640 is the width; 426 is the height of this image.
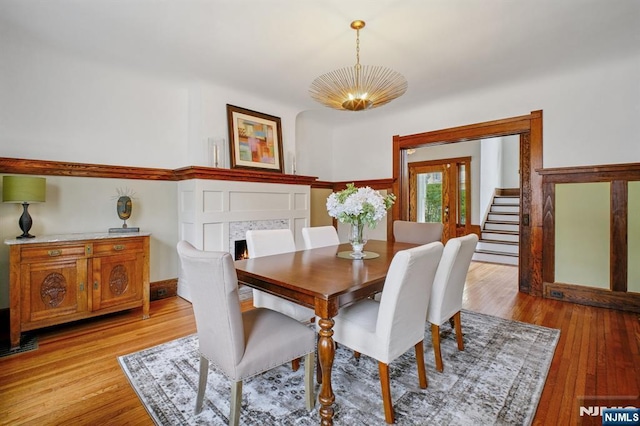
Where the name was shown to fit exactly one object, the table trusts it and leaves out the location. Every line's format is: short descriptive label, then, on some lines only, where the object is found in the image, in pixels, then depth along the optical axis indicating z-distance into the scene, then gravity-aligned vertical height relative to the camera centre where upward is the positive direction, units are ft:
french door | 22.90 +1.33
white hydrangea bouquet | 7.12 +0.04
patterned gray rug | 5.31 -3.58
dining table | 4.90 -1.25
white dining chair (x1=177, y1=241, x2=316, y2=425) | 4.39 -2.08
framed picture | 12.85 +3.17
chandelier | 8.50 +3.47
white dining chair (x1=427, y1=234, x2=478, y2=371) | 6.54 -1.59
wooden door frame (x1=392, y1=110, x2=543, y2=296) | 12.19 +1.08
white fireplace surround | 11.39 +0.03
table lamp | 8.18 +0.53
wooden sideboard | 7.89 -1.92
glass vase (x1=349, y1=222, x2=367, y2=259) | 7.43 -0.70
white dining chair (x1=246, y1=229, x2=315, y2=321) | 7.16 -1.07
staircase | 19.22 -1.55
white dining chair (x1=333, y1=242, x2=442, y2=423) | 4.94 -2.02
